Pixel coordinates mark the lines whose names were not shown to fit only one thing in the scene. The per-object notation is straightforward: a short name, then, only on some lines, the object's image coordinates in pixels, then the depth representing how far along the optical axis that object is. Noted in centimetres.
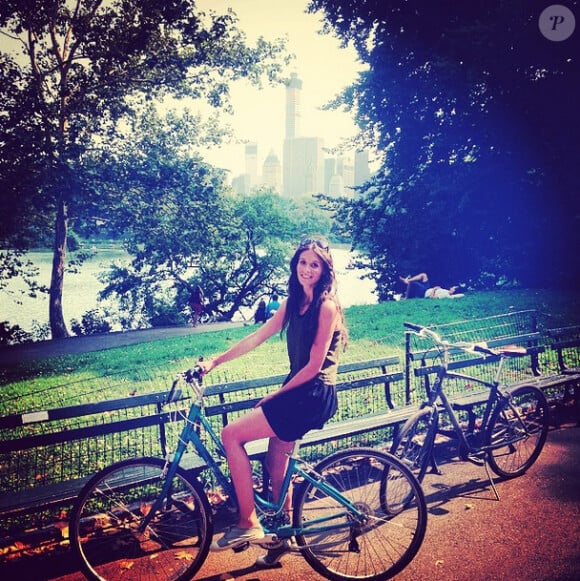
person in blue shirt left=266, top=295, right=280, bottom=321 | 1563
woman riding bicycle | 283
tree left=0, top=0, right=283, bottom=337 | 1691
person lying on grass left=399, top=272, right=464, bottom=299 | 1663
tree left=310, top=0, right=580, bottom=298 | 1391
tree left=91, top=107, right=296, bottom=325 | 1964
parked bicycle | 374
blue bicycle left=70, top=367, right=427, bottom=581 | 287
